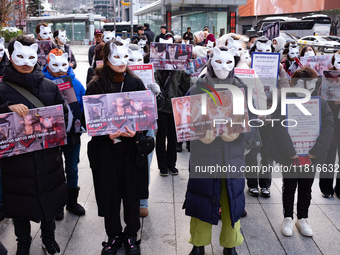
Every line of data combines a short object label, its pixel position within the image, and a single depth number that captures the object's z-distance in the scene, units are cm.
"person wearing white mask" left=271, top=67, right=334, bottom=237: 353
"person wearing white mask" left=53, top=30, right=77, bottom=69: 723
